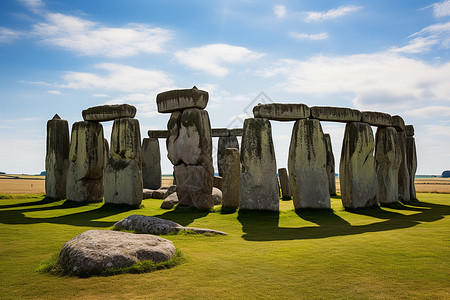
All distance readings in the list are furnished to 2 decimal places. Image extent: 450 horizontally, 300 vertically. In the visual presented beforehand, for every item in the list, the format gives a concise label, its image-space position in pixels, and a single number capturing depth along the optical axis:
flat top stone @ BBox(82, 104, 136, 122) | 16.78
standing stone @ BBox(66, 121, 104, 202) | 17.80
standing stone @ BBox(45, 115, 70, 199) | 19.05
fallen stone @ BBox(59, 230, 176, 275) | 5.90
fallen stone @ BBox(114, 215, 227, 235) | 9.21
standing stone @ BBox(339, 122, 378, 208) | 14.95
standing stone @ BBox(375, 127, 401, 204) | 16.69
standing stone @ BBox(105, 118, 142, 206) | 16.12
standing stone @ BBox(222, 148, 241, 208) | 14.84
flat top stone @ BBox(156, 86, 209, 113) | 14.90
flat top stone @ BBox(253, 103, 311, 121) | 14.10
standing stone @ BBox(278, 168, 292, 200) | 21.16
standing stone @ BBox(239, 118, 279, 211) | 13.65
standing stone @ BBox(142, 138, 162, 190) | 24.89
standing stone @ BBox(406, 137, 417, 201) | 19.66
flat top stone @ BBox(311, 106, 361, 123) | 14.75
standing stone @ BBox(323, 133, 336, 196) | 23.13
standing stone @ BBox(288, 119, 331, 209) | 14.09
